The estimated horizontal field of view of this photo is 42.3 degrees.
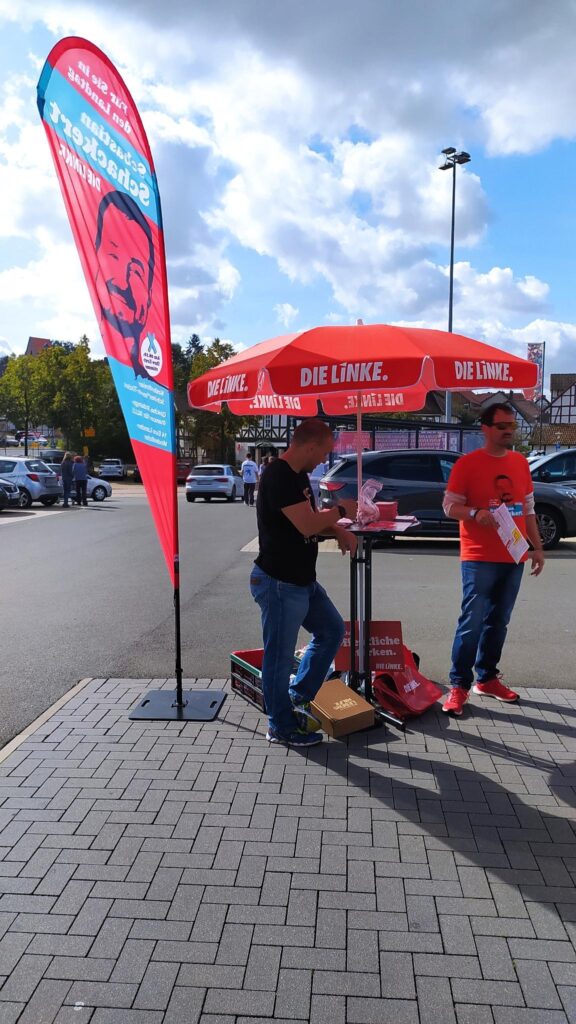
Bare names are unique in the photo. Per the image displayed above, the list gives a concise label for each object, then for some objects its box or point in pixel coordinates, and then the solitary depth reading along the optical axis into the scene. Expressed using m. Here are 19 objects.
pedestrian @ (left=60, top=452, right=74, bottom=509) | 23.20
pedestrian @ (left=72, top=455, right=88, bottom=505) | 24.25
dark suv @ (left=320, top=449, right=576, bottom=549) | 12.41
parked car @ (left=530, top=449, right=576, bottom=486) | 14.04
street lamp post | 28.17
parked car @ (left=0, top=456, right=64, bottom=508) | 23.48
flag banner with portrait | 4.42
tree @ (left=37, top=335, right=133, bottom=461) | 48.56
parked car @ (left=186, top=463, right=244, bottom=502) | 27.16
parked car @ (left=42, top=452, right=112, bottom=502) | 27.52
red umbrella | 3.84
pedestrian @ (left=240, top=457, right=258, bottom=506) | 22.44
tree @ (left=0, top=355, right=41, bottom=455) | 49.94
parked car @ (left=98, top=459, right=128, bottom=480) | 49.84
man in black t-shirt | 3.88
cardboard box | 4.26
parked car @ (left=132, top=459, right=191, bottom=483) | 44.29
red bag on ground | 4.63
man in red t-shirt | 4.62
